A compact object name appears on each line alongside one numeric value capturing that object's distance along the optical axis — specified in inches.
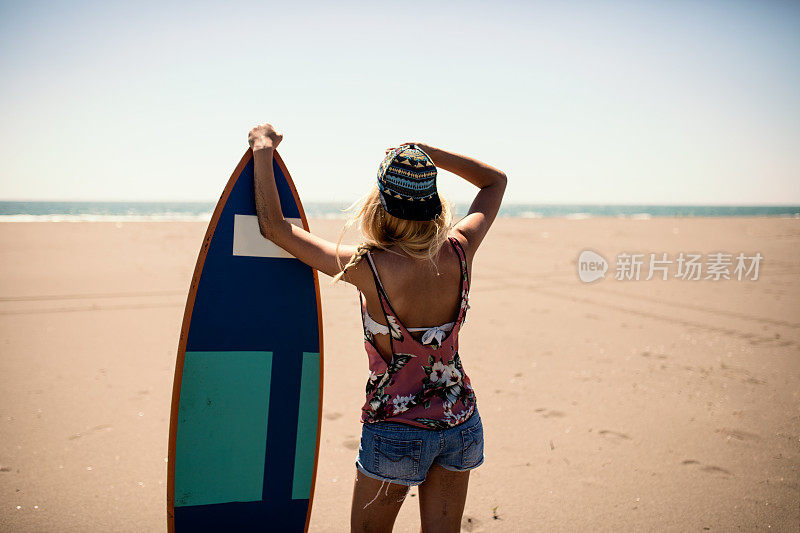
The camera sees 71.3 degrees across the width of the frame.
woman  60.9
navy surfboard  92.8
